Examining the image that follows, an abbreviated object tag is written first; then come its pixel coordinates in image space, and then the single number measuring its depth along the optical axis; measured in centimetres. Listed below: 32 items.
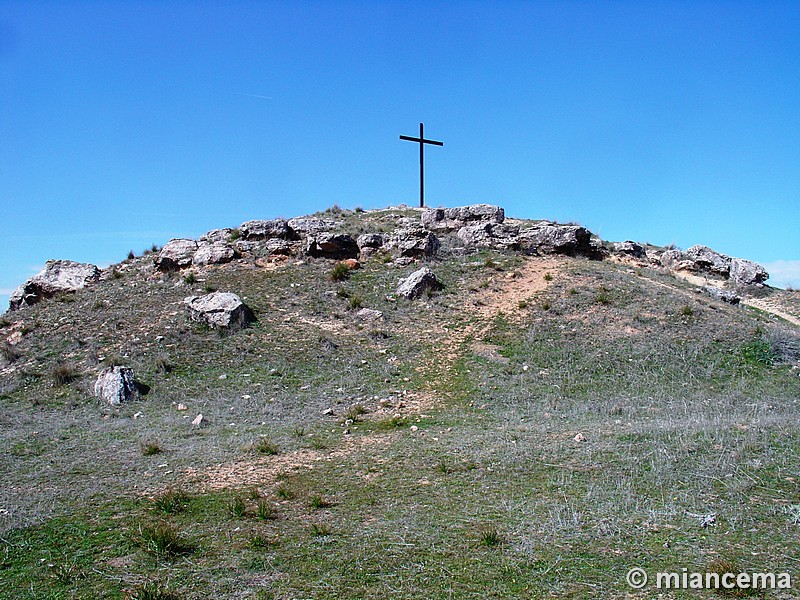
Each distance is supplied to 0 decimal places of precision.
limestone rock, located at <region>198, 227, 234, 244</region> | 2292
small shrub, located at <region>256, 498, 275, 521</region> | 655
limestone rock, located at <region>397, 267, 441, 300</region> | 1844
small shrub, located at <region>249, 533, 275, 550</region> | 581
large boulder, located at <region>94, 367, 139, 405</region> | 1317
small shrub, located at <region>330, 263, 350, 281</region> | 1961
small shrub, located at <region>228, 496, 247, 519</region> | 664
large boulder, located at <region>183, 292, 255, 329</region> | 1664
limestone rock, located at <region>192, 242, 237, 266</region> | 2105
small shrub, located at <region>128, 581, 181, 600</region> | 475
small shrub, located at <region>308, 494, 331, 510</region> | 691
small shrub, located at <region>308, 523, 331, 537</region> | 610
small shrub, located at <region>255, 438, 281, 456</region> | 921
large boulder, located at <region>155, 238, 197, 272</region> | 2136
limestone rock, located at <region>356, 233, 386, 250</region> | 2173
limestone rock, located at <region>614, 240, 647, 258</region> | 2423
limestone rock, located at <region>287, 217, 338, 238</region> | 2230
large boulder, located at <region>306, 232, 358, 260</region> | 2098
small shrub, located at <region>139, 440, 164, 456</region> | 926
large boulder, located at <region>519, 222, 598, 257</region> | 2170
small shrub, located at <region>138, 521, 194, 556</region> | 568
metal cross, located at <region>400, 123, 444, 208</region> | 2395
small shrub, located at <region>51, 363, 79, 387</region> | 1443
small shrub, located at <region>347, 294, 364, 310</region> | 1789
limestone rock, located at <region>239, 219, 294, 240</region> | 2228
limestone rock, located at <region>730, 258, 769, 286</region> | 2361
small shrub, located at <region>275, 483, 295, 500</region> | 728
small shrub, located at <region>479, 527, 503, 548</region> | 571
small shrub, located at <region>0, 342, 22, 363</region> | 1619
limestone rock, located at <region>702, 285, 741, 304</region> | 1964
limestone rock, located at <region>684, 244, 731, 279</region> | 2419
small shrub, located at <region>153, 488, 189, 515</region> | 688
